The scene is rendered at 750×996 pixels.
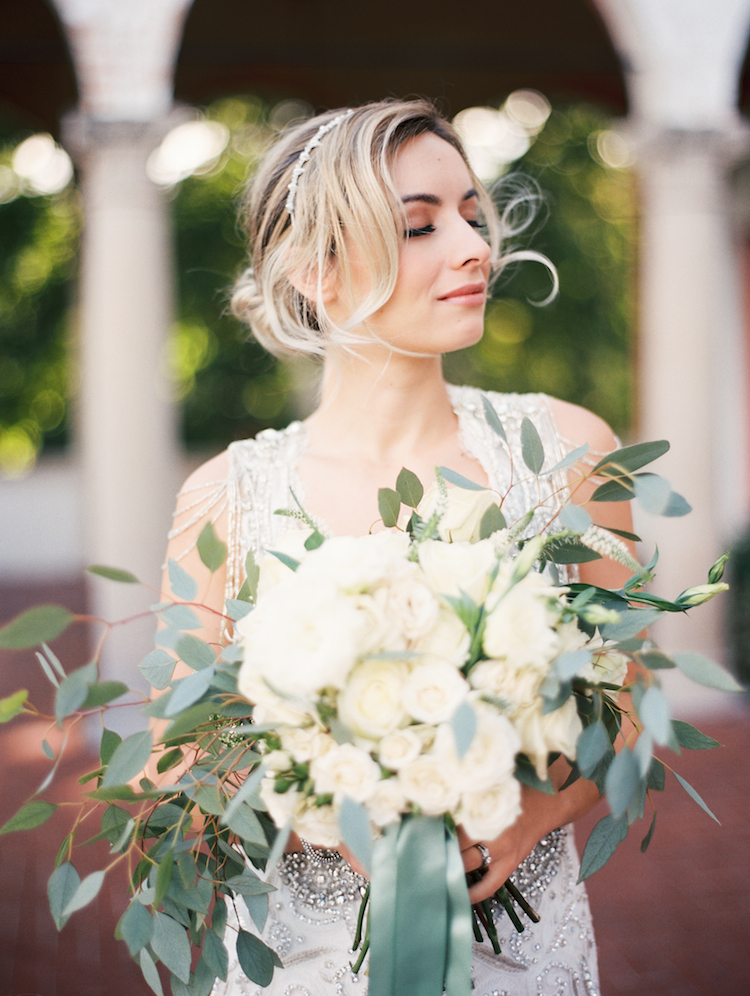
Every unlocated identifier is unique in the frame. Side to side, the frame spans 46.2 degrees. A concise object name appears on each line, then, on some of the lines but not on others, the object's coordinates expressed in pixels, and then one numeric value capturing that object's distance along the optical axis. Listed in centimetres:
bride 168
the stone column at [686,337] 641
